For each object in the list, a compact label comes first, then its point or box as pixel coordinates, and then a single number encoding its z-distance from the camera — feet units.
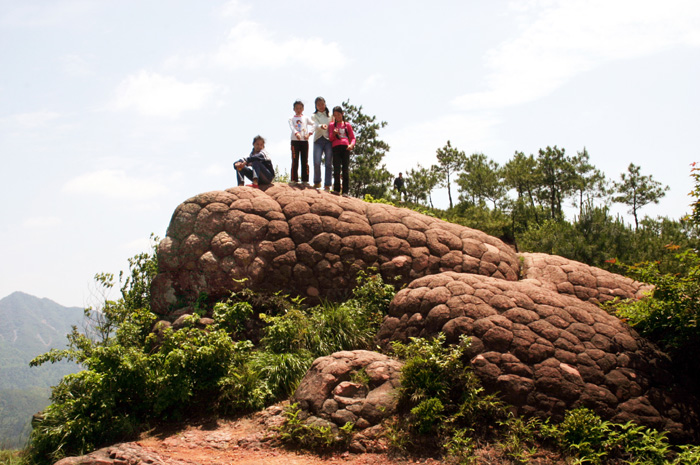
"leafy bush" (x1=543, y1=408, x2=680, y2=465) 16.85
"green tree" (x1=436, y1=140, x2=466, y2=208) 98.73
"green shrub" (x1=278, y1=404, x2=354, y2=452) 18.37
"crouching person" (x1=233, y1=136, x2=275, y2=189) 30.68
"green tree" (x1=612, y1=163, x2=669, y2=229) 96.89
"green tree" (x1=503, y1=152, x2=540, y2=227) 90.25
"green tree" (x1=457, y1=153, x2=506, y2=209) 91.45
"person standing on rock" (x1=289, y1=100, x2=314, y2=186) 31.45
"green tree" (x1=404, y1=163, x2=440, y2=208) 85.15
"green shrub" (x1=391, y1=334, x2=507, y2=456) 17.95
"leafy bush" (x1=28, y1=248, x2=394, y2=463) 20.53
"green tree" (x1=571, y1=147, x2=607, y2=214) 96.32
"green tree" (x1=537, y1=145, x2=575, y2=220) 94.73
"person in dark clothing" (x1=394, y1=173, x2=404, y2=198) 67.75
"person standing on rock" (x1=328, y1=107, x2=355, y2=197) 31.58
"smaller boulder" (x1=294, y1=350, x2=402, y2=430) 19.06
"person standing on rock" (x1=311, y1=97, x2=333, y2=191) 31.91
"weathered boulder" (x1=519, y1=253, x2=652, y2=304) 27.07
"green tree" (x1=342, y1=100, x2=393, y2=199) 67.05
